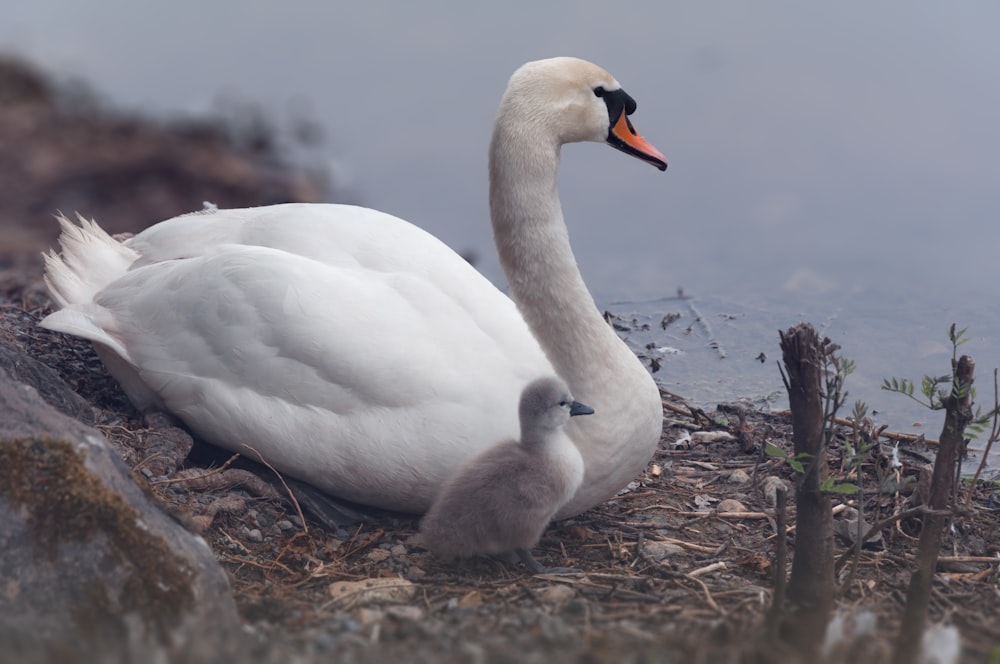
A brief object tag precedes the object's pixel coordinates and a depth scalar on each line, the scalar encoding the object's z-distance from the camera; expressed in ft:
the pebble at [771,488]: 36.46
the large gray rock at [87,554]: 22.63
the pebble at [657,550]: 31.71
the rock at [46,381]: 33.96
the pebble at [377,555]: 31.22
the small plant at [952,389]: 26.55
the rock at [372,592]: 27.04
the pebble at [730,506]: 35.91
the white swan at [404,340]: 31.68
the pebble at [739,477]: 38.34
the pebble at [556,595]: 27.09
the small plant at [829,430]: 25.04
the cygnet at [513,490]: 29.30
